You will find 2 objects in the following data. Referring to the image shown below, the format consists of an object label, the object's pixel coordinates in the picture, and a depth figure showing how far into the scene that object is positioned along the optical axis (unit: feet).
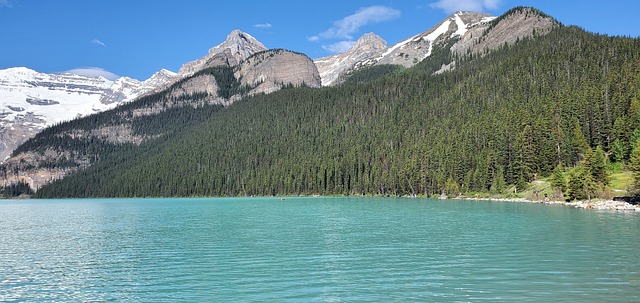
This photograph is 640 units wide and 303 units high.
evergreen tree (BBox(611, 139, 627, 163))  344.28
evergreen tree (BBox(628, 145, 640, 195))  231.91
